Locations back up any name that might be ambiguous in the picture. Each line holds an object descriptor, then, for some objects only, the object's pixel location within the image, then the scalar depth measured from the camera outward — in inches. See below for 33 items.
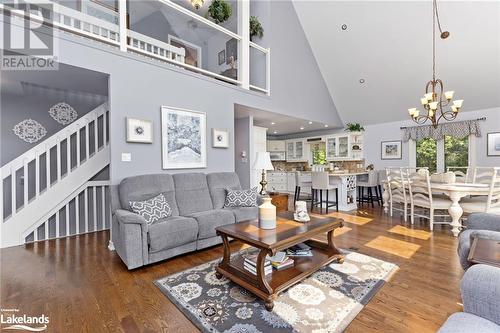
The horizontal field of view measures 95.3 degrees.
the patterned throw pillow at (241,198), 139.3
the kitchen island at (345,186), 211.6
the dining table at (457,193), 131.5
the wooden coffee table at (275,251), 70.9
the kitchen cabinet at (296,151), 325.4
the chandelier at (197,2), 168.1
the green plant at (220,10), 188.4
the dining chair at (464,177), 175.2
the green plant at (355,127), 271.6
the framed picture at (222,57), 247.9
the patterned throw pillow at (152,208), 103.5
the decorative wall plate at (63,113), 159.2
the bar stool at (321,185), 199.0
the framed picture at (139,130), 119.6
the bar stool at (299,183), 224.0
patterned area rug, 62.2
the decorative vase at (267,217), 85.6
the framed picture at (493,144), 195.2
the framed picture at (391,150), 251.6
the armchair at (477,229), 63.8
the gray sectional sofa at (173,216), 94.4
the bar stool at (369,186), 229.5
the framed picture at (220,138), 157.5
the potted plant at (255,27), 197.2
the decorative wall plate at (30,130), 150.1
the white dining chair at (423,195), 148.5
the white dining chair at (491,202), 128.8
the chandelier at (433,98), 135.5
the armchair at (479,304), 35.8
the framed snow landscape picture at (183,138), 134.4
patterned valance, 205.6
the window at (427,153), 235.1
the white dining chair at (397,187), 167.6
